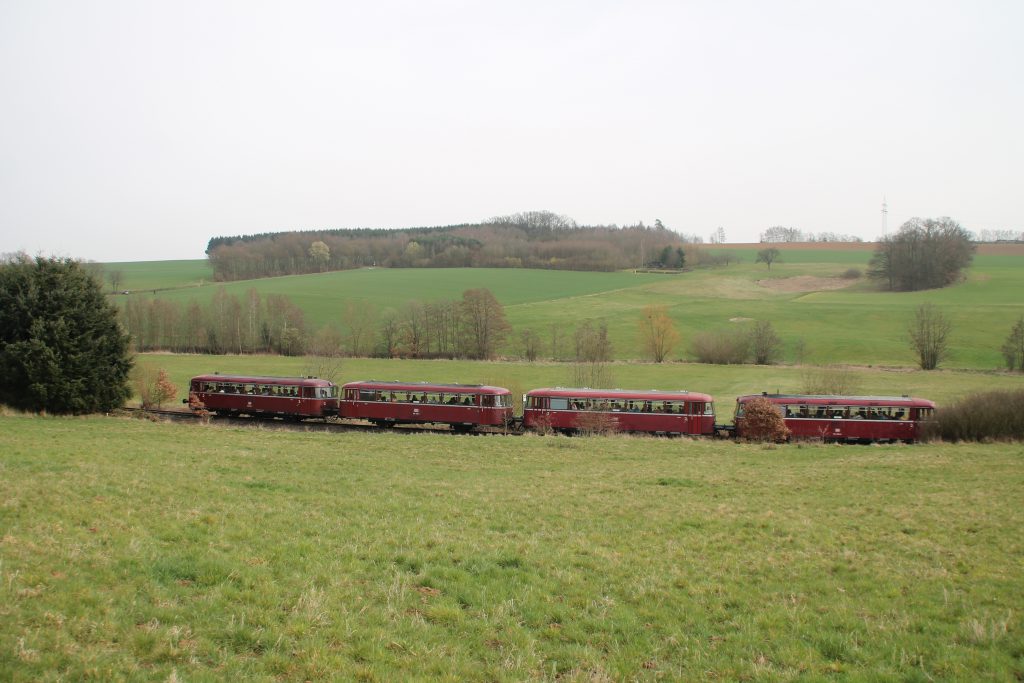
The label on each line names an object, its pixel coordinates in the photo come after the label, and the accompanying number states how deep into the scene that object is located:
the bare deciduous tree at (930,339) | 62.84
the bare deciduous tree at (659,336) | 72.56
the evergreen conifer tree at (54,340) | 31.27
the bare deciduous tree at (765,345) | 68.31
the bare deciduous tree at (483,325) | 73.38
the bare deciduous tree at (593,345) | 67.25
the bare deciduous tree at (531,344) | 72.60
